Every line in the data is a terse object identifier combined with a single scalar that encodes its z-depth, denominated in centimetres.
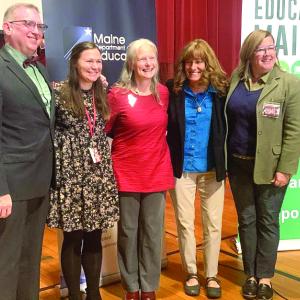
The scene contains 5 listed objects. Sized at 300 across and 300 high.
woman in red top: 230
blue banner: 246
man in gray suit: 179
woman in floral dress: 212
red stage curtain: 432
